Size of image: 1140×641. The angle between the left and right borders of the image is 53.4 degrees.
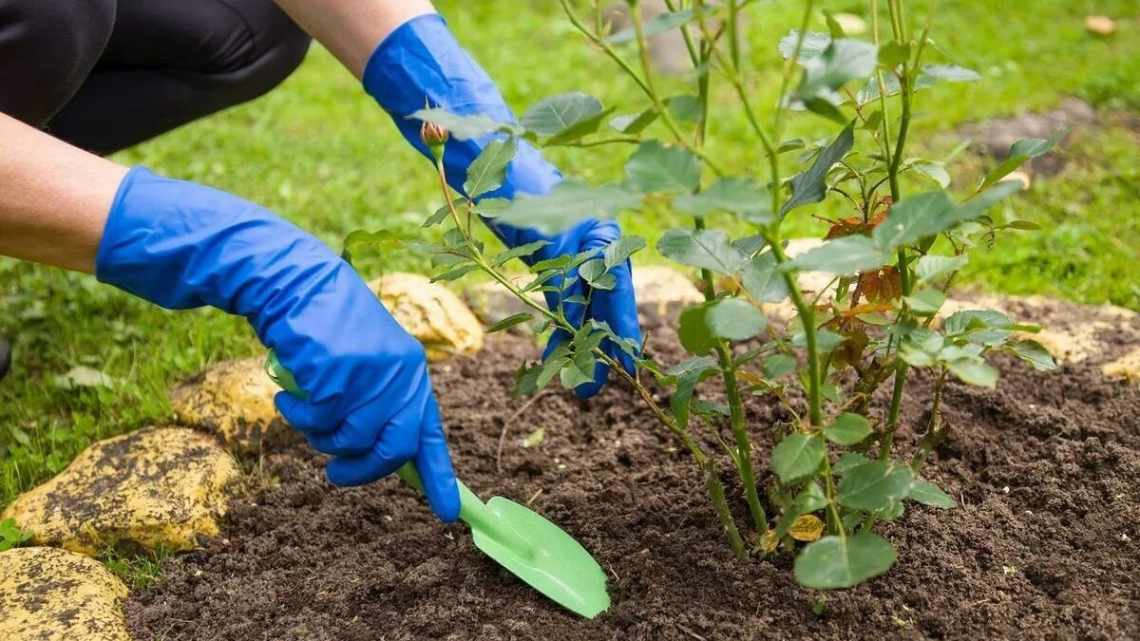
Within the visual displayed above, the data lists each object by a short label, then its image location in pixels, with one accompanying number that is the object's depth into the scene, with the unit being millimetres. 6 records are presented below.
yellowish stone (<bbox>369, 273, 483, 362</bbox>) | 1996
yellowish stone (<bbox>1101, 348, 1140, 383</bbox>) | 1744
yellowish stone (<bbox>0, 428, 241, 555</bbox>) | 1600
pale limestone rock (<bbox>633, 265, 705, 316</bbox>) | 2104
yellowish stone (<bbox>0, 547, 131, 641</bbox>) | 1393
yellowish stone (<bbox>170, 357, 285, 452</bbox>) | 1798
